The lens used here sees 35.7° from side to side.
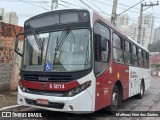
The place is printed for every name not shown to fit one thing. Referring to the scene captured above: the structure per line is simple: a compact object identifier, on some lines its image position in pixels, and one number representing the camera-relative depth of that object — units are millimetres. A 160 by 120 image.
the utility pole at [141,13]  26030
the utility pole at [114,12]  14779
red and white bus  5938
